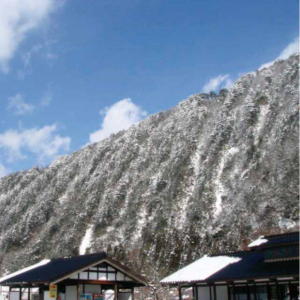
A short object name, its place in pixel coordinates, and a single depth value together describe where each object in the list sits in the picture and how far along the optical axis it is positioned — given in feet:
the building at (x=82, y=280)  73.51
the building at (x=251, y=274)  60.18
